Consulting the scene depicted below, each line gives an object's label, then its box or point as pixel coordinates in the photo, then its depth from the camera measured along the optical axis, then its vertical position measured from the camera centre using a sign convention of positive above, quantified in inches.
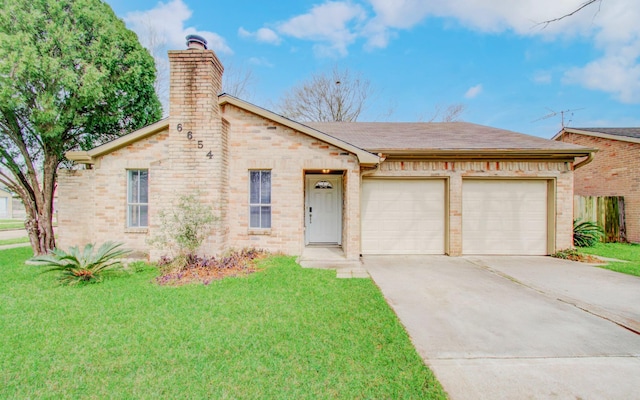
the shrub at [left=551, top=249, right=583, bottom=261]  315.9 -59.8
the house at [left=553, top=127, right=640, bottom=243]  431.5 +52.1
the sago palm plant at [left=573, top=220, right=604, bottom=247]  392.5 -44.5
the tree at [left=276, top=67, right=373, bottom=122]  817.5 +302.1
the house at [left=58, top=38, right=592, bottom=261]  269.4 +20.2
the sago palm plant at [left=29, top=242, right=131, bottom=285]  209.6 -47.7
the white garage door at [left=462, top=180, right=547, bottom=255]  343.6 -17.8
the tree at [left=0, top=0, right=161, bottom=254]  268.8 +116.8
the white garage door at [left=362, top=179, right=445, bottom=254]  343.3 -19.3
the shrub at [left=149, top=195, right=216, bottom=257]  245.1 -21.3
